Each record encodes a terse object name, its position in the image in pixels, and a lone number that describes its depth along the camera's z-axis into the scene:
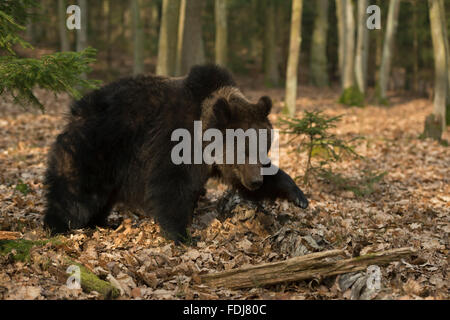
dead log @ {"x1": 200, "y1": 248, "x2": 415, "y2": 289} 4.63
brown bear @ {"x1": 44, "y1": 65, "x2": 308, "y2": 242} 6.28
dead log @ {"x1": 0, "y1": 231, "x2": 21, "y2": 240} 5.57
